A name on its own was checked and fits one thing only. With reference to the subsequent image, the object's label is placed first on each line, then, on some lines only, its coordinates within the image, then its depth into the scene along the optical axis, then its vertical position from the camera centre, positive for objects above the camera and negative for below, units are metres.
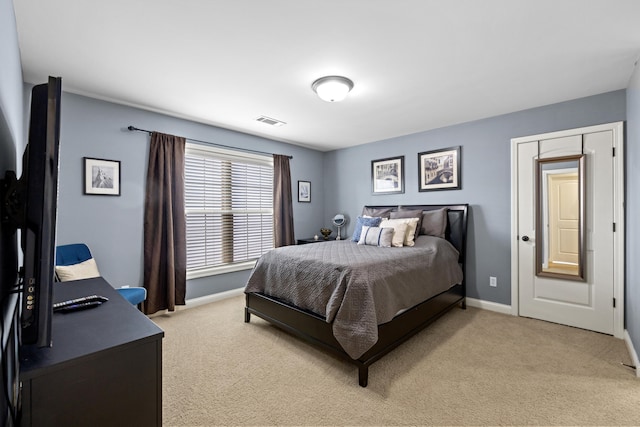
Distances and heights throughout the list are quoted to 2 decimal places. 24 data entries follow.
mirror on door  3.07 -0.03
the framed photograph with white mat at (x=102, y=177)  2.94 +0.39
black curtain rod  3.21 +0.95
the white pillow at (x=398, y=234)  3.49 -0.24
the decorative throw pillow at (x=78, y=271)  2.50 -0.50
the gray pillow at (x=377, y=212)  4.42 +0.03
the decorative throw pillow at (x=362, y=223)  4.04 -0.13
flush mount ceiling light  2.56 +1.13
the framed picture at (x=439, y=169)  3.92 +0.62
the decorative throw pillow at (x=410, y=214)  3.78 +0.00
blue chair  2.53 -0.46
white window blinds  3.81 +0.08
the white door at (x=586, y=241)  2.89 -0.28
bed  2.17 -0.69
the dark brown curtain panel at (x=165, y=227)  3.32 -0.15
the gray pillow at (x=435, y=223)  3.75 -0.11
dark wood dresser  0.83 -0.50
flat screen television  0.80 -0.01
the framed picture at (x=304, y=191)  5.12 +0.40
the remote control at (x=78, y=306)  1.28 -0.42
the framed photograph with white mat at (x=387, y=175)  4.49 +0.61
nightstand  4.88 -0.44
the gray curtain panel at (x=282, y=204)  4.68 +0.17
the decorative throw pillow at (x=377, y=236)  3.53 -0.28
